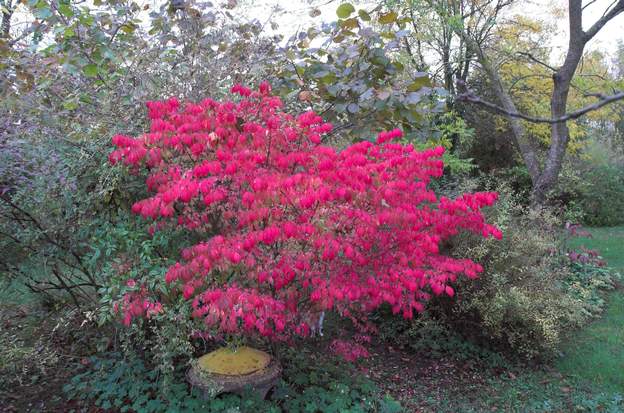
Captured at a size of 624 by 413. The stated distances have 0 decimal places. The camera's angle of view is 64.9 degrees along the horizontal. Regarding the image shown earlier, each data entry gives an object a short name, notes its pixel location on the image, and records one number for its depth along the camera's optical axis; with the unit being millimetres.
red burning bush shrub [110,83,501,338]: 3264
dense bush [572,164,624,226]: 16625
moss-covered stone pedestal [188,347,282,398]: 3764
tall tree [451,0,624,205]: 8914
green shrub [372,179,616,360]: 5422
